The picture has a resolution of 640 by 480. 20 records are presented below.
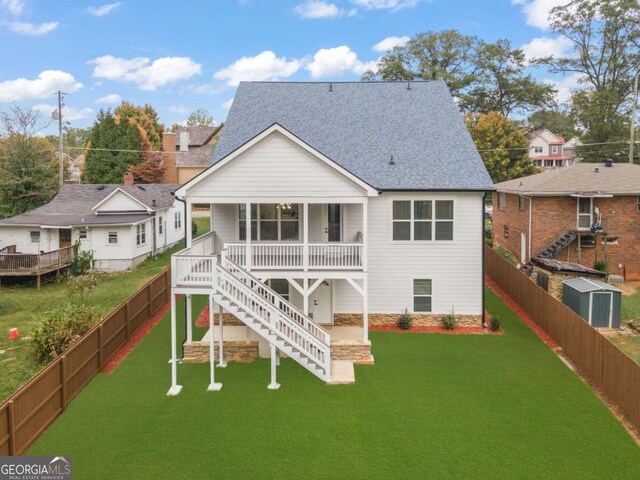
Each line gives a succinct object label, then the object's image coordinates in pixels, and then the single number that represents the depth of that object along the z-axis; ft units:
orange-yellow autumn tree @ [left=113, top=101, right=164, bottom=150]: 202.39
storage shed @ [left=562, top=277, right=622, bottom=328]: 55.36
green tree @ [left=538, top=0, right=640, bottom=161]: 133.28
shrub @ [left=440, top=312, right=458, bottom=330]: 57.31
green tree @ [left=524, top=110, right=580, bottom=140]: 181.85
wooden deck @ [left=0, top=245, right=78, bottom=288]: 78.28
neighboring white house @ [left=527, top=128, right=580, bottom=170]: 285.64
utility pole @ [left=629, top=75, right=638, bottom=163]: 120.37
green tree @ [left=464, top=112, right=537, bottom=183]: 145.79
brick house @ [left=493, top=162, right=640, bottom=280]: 78.48
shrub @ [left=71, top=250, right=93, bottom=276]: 85.87
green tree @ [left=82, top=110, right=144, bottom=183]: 170.19
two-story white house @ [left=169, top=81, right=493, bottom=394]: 44.94
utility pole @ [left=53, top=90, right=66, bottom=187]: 143.23
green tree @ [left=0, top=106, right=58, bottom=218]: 125.18
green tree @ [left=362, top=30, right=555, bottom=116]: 160.04
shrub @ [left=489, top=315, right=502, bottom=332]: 56.13
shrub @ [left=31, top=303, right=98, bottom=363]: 46.32
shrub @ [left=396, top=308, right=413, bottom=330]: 57.31
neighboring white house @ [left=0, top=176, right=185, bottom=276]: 90.43
